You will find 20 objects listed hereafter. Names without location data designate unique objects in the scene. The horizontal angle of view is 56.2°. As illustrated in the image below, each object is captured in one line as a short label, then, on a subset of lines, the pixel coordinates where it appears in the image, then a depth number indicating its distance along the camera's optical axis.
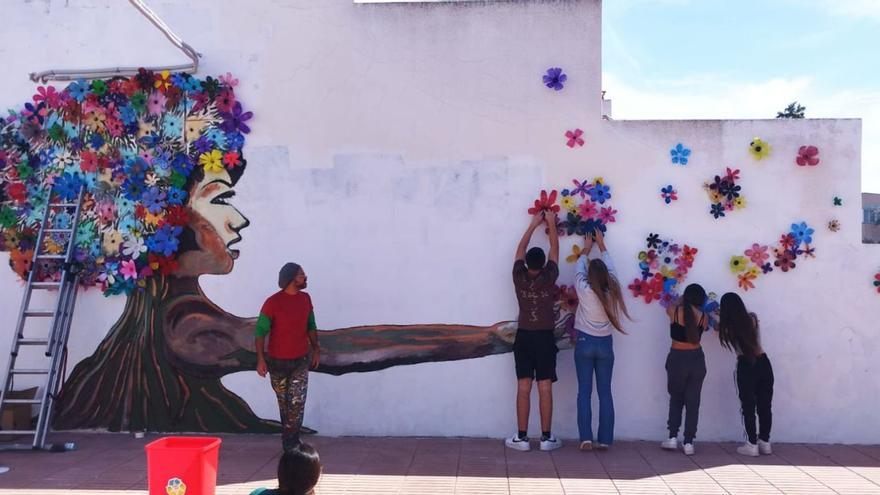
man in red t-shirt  6.71
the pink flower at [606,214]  7.66
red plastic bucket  4.46
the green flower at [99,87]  8.11
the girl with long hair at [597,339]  7.28
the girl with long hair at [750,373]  7.18
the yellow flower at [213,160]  7.98
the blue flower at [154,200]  7.96
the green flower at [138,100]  8.07
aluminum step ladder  7.40
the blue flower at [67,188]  8.08
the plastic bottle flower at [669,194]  7.63
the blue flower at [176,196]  7.97
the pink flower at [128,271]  7.96
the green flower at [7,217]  8.16
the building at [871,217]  29.98
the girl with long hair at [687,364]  7.22
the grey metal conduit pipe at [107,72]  7.92
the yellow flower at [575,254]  7.68
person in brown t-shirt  7.33
